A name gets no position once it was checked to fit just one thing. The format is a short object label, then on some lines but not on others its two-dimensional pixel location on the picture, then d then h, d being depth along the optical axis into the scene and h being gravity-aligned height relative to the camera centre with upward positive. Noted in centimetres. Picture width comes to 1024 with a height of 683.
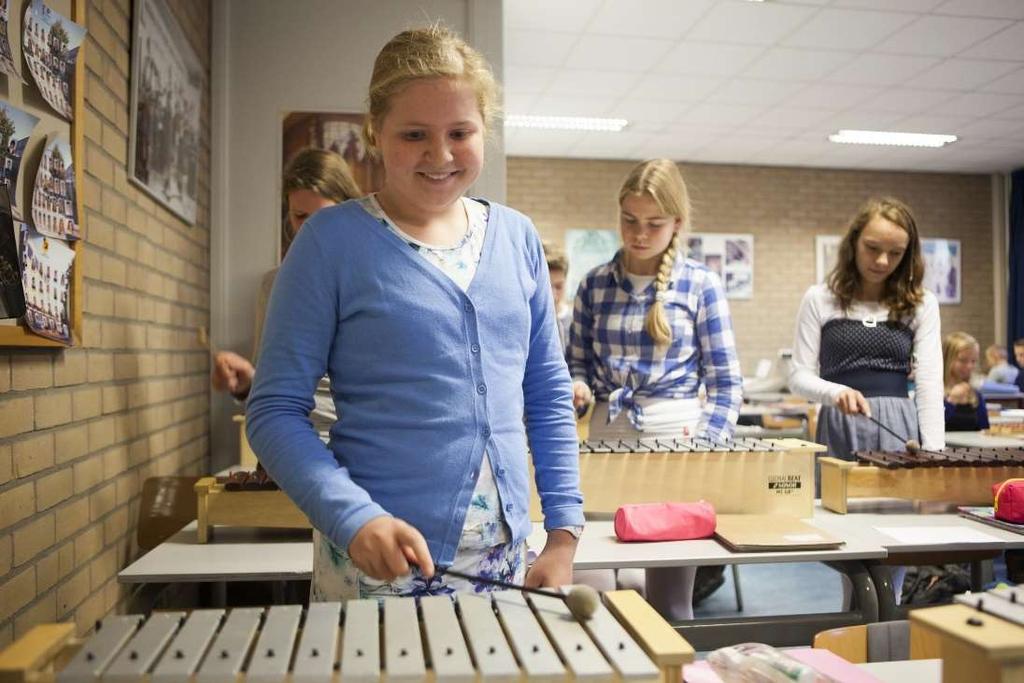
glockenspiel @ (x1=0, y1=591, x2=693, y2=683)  98 -37
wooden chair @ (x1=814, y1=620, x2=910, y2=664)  169 -62
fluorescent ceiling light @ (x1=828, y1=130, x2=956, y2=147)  839 +222
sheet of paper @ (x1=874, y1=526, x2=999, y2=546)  226 -53
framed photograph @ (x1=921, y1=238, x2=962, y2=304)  1022 +105
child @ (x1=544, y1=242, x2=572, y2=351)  430 +45
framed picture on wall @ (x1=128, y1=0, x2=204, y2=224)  271 +94
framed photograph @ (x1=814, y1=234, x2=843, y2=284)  991 +120
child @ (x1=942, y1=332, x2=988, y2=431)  549 -27
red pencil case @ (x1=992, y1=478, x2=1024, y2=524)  239 -45
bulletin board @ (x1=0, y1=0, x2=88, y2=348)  170 +54
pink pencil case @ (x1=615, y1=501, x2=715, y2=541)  227 -47
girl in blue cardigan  130 +1
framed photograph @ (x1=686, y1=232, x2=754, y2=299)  967 +112
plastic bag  131 -52
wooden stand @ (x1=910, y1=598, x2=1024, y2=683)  99 -36
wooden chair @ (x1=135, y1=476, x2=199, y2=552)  262 -50
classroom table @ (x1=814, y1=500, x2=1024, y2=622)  223 -53
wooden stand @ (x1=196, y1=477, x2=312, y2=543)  230 -43
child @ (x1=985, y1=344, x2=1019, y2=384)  869 -19
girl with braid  271 +5
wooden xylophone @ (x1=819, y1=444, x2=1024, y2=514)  260 -40
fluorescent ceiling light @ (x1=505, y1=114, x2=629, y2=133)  790 +227
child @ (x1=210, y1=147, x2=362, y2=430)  276 +56
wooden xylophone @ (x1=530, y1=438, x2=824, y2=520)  248 -38
